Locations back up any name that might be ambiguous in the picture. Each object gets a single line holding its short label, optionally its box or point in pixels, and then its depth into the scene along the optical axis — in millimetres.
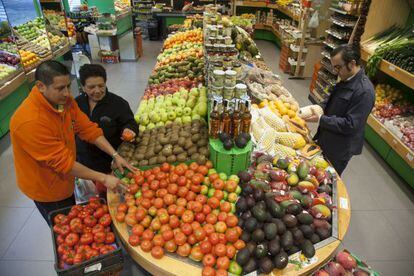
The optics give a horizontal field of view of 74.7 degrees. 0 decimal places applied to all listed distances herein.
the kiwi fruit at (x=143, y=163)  2275
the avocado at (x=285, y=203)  1825
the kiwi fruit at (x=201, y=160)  2232
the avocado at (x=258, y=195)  1896
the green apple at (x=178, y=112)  3006
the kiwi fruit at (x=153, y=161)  2277
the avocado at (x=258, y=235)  1661
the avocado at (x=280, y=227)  1688
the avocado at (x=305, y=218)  1760
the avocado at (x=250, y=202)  1862
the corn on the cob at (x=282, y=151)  2475
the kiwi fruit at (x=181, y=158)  2268
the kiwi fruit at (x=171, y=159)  2256
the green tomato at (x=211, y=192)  2016
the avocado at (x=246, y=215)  1802
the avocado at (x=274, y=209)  1758
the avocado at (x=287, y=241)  1646
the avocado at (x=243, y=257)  1591
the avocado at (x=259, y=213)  1738
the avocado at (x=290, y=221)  1715
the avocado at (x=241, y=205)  1856
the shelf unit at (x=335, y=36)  5625
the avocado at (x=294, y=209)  1788
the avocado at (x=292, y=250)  1686
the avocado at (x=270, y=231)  1649
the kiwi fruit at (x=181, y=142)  2387
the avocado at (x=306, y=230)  1736
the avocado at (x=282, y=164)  2262
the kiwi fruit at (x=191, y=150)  2322
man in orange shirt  1684
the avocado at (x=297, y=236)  1700
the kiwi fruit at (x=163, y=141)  2425
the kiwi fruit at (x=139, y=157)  2334
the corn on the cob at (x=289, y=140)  2617
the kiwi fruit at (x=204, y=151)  2303
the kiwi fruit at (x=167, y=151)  2303
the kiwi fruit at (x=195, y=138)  2441
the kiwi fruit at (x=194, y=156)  2260
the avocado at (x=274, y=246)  1610
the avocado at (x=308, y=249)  1664
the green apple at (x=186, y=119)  2852
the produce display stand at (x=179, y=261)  1629
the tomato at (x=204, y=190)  2021
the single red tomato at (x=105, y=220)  1962
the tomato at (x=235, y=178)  2074
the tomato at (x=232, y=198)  1969
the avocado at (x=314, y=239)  1764
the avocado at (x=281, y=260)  1577
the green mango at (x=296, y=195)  1958
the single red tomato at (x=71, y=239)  1828
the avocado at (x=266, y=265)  1573
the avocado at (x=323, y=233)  1788
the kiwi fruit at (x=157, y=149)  2374
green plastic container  2105
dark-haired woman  2348
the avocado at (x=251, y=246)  1652
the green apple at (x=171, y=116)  2951
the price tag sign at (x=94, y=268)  1722
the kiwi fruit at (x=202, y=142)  2394
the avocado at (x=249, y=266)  1591
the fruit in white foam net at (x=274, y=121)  2703
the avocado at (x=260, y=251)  1607
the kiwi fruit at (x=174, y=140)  2414
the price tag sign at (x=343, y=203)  2102
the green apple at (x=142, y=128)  2874
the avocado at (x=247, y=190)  1965
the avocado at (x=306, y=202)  1914
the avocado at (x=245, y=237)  1715
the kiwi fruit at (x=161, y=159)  2266
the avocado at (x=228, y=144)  2057
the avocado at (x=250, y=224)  1717
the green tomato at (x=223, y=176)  2105
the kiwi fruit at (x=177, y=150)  2324
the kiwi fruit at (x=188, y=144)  2367
